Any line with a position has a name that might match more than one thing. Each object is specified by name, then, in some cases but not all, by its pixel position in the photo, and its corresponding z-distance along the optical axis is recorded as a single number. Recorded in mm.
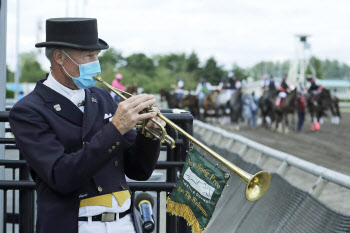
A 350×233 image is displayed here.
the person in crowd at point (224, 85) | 33419
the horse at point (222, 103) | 32406
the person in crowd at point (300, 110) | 28392
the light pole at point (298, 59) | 91562
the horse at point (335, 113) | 32316
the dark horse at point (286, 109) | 28359
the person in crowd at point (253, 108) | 31644
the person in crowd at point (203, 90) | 35875
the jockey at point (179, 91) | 38312
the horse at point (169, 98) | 38459
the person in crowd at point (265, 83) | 32425
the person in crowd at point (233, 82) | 33219
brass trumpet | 2758
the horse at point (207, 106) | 34688
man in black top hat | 2643
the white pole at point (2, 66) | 4363
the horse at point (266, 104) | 30516
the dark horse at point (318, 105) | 29031
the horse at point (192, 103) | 36688
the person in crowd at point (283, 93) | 29005
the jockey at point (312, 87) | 30548
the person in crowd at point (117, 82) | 18584
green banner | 2961
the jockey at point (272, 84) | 31641
